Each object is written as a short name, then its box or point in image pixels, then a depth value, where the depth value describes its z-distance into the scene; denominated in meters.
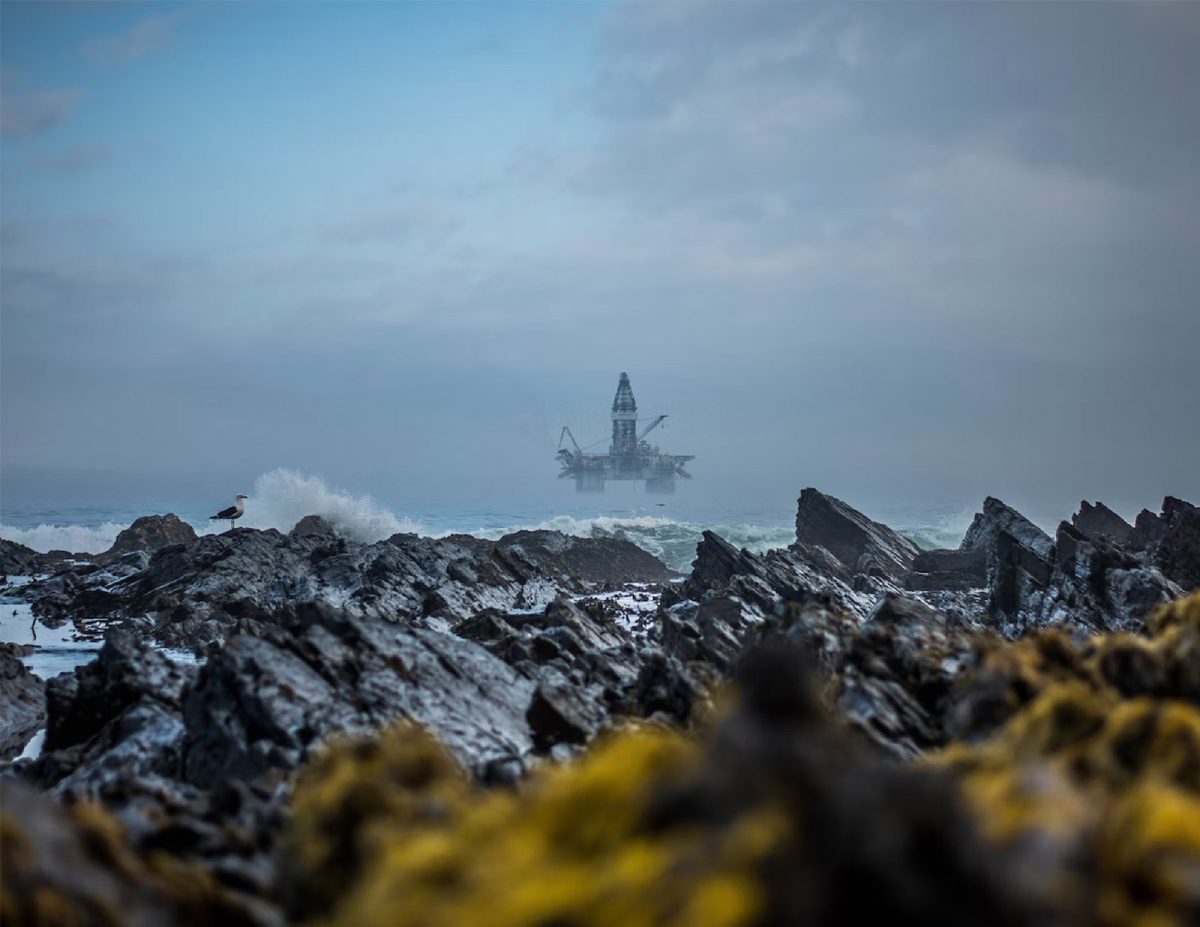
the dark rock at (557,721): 27.88
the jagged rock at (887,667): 23.58
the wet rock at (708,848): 7.47
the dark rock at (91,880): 10.09
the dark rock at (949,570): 85.31
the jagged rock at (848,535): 96.31
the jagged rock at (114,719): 29.58
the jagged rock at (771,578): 61.34
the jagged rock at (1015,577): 60.91
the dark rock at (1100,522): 91.12
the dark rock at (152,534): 111.62
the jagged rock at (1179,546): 60.91
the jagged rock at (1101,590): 51.66
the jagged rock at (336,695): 26.70
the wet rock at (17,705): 38.44
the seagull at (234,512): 77.27
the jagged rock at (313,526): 124.34
